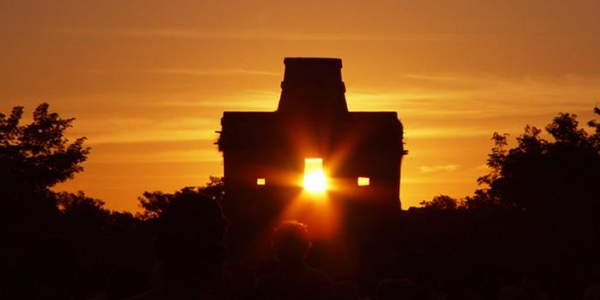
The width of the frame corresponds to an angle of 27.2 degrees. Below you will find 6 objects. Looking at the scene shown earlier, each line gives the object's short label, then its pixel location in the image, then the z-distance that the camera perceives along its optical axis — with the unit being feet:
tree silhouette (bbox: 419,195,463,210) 376.17
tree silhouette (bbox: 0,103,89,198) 139.03
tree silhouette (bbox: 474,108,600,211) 204.74
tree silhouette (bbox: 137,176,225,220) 180.55
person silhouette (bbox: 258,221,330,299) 32.22
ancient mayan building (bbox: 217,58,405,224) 177.27
